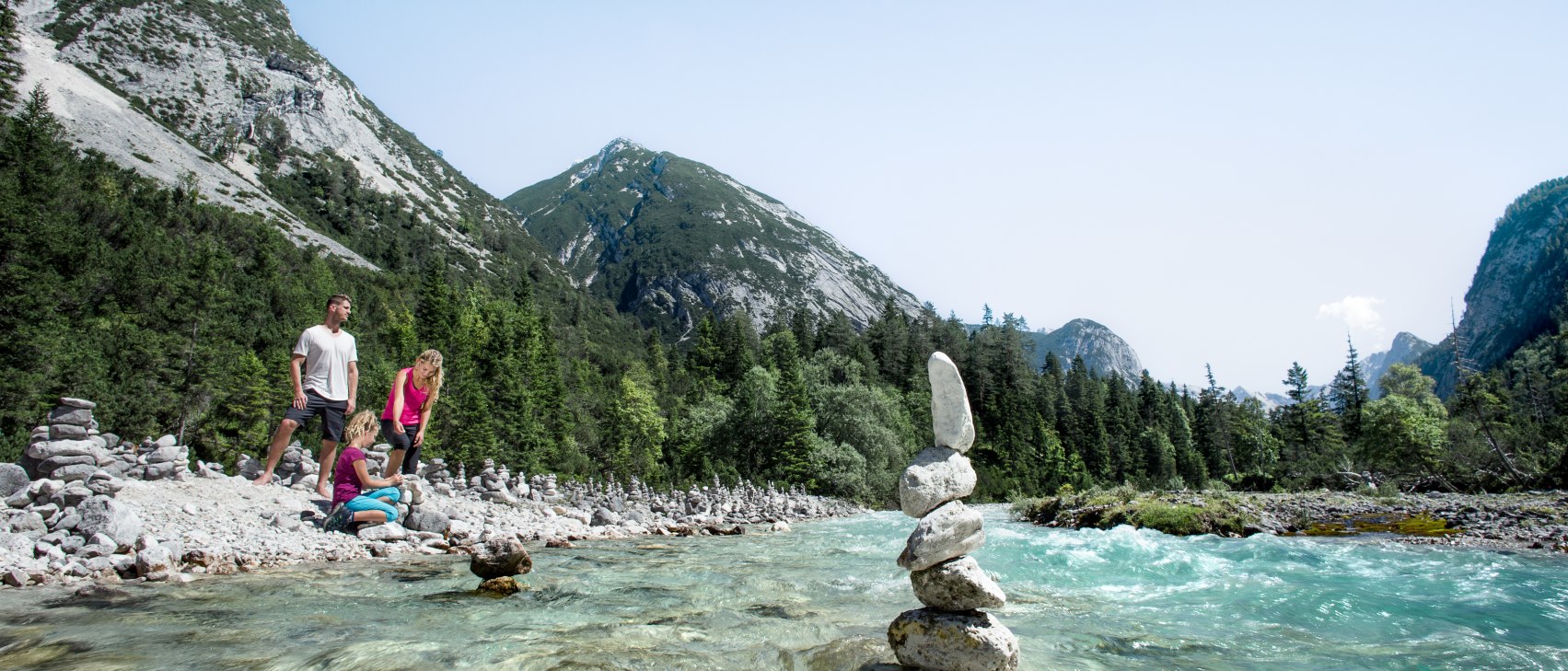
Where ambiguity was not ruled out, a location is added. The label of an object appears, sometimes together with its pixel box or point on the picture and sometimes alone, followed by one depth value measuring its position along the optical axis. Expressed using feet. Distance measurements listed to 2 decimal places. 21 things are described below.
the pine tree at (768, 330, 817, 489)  144.66
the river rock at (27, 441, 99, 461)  35.60
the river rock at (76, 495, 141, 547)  31.19
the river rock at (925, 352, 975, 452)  20.77
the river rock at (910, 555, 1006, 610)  18.90
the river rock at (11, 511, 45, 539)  30.04
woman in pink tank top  35.78
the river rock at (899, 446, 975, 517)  20.38
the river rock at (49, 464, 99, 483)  35.47
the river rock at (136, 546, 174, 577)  29.43
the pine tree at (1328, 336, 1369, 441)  237.04
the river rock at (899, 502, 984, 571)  19.27
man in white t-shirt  32.53
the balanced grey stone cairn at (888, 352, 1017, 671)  18.42
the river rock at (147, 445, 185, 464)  43.50
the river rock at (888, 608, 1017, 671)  18.28
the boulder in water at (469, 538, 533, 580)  30.71
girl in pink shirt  38.65
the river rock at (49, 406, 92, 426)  36.91
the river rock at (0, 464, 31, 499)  32.78
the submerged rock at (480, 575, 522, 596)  29.01
